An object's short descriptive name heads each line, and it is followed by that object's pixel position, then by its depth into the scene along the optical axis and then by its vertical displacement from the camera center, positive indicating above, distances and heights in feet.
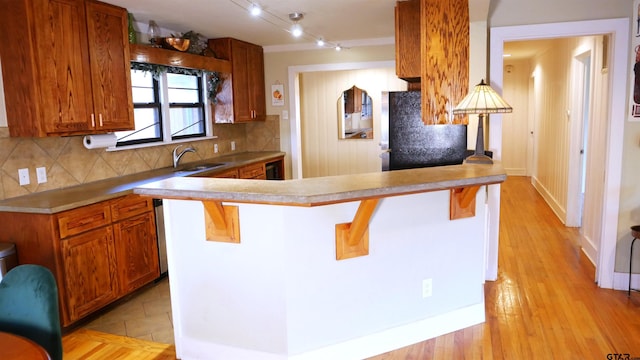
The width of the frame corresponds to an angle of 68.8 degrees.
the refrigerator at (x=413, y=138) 11.57 -0.48
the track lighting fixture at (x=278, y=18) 11.70 +3.04
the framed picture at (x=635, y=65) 10.84 +1.08
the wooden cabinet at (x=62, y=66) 9.70 +1.39
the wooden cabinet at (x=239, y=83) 17.04 +1.54
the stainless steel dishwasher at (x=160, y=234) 12.19 -2.81
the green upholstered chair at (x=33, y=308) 5.24 -2.01
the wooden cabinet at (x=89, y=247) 9.32 -2.53
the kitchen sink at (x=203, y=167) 14.60 -1.34
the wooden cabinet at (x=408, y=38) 11.19 +1.92
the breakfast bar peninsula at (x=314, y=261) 7.41 -2.39
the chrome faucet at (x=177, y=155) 15.26 -0.96
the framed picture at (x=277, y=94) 19.35 +1.17
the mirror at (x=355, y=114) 23.61 +0.30
